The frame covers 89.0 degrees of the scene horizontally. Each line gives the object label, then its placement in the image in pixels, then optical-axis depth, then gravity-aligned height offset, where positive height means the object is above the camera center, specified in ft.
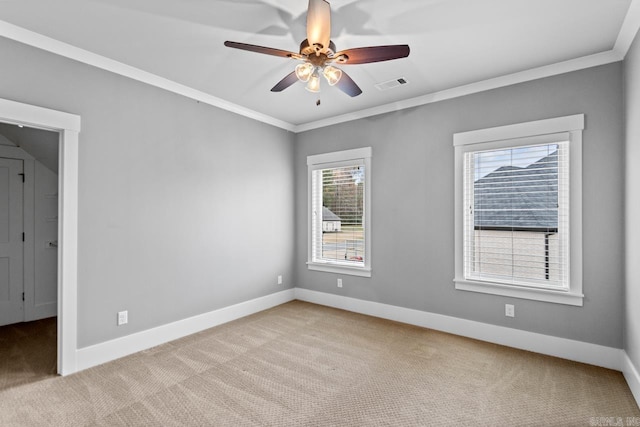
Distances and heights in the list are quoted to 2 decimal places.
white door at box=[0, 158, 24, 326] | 12.91 -1.14
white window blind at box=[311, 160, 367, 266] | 14.87 +0.01
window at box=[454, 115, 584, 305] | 9.84 +0.14
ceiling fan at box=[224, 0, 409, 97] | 6.21 +3.42
